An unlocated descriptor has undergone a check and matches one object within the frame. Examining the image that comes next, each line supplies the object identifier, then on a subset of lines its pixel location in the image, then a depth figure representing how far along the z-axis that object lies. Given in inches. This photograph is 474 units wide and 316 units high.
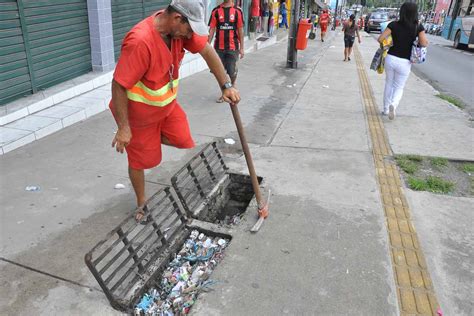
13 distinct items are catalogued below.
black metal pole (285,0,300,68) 388.5
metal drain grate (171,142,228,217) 125.3
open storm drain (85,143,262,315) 93.0
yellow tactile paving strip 94.4
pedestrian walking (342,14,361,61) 498.0
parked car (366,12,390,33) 1193.4
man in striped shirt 249.4
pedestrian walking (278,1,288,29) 881.5
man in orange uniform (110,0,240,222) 94.4
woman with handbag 222.7
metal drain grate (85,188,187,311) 90.2
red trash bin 394.9
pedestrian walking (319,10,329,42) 811.4
